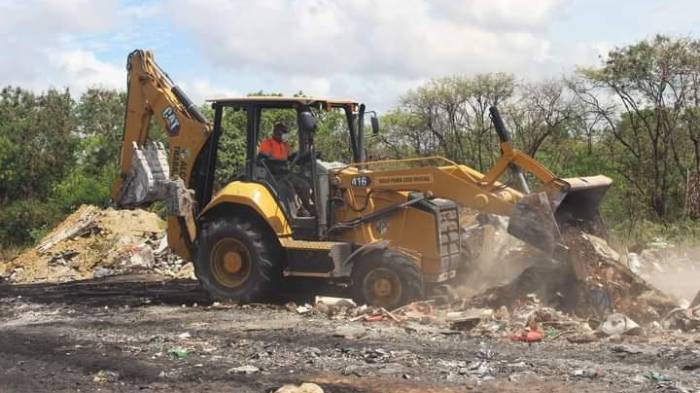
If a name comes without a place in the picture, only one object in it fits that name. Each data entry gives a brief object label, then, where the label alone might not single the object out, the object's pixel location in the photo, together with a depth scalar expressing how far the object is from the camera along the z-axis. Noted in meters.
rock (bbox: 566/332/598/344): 7.42
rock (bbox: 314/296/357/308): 9.48
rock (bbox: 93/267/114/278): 16.01
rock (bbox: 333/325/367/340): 7.97
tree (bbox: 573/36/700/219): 17.34
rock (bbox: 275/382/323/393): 5.74
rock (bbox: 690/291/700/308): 8.31
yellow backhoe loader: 9.47
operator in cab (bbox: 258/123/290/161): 10.47
